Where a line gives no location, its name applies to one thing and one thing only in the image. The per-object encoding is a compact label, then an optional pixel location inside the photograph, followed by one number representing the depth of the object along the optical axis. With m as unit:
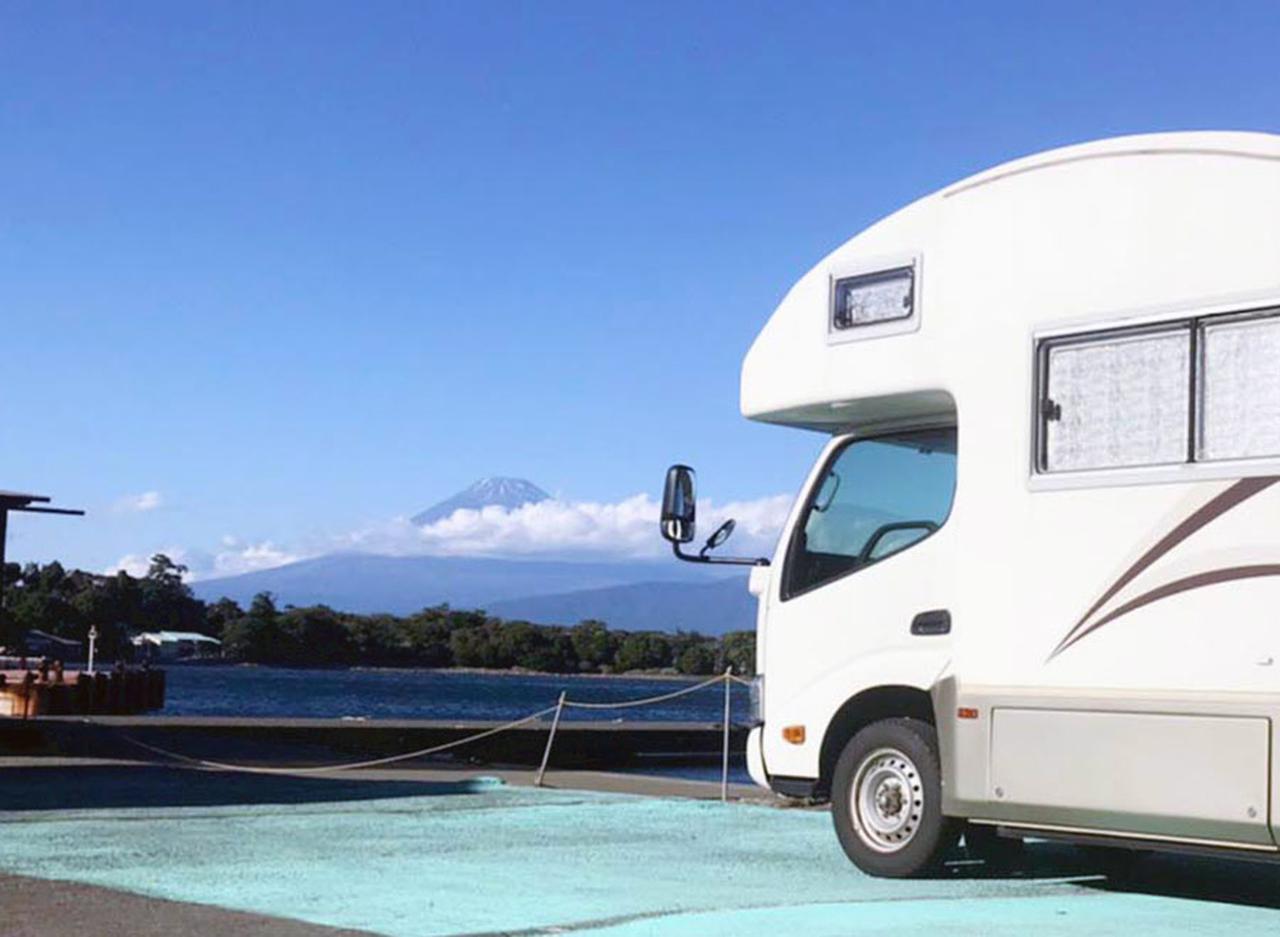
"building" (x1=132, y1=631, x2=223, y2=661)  148.91
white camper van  8.99
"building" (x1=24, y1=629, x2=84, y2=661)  108.81
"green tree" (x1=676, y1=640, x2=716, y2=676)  106.39
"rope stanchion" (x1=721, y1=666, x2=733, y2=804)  17.09
